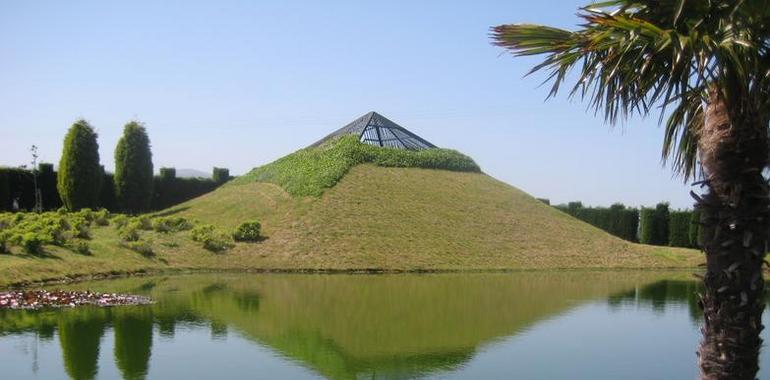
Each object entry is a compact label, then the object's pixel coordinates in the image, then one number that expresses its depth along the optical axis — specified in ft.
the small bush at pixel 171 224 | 80.38
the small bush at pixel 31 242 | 58.95
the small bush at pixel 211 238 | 76.38
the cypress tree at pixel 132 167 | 101.50
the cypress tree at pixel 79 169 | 94.63
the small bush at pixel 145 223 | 80.53
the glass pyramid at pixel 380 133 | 122.62
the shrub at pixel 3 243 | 58.59
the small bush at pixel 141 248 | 70.74
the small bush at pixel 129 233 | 73.72
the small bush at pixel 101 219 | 83.76
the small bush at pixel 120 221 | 81.35
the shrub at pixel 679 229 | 107.04
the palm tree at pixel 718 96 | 14.39
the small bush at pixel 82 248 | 65.36
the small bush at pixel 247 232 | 81.16
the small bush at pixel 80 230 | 70.49
